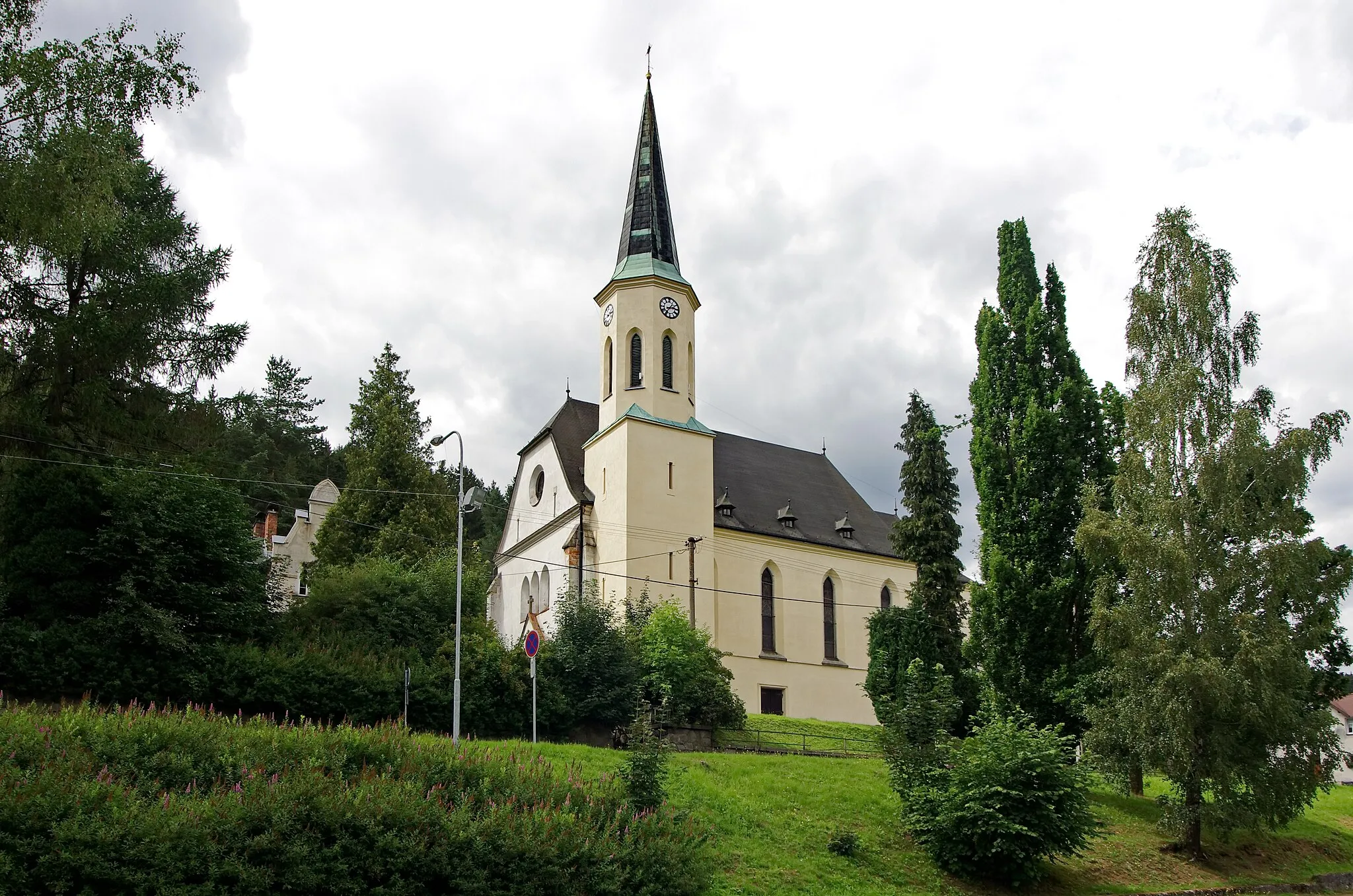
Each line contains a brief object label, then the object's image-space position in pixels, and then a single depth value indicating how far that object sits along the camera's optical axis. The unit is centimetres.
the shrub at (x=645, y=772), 1577
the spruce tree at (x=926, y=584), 3375
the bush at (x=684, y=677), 2880
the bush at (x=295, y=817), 1053
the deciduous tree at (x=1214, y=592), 2027
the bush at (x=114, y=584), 2006
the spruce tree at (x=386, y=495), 3834
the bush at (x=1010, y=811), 1733
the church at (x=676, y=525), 3941
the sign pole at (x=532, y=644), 2197
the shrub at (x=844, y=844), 1753
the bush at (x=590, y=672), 2673
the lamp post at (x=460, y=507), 2127
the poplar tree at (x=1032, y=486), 2452
